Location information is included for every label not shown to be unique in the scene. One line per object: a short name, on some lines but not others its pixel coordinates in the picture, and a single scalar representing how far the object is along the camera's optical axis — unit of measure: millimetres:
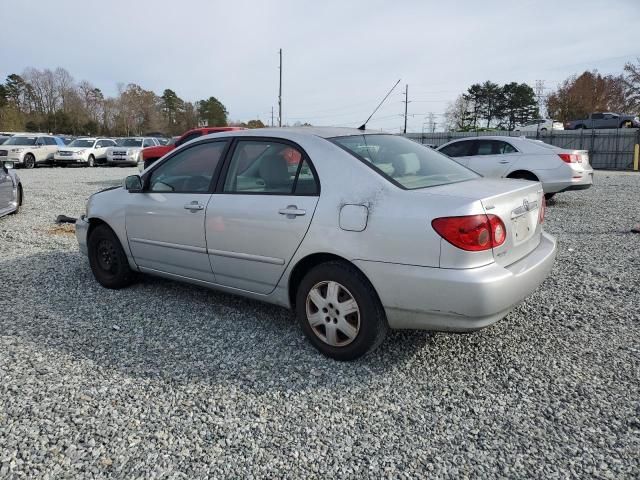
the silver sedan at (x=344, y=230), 2676
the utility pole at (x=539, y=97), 59719
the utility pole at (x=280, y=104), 40656
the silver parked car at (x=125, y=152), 24641
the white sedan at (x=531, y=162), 9414
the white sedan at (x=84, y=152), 24359
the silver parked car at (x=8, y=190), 8334
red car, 13328
